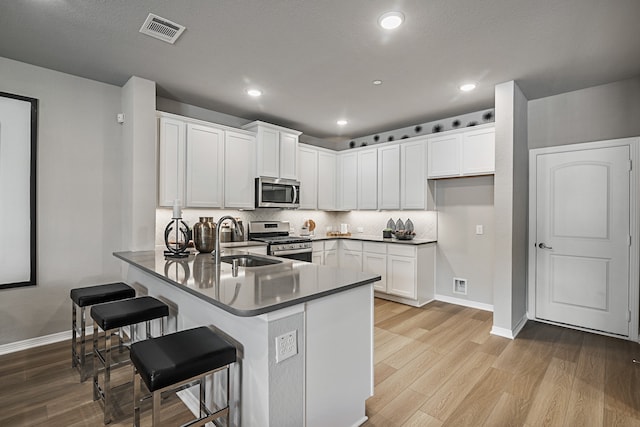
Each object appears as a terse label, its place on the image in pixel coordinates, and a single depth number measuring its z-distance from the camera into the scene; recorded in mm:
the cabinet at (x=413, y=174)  4547
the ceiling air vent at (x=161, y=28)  2277
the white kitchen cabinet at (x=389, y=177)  4841
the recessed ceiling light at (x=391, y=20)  2172
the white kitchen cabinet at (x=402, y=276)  4332
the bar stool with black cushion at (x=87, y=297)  2434
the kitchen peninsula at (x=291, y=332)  1492
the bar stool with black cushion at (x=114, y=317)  1977
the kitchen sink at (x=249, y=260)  2682
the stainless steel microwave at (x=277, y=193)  4410
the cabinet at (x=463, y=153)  3938
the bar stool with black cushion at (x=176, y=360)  1360
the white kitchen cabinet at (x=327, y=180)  5398
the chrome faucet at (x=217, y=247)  2276
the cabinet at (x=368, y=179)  5113
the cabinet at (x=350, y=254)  4984
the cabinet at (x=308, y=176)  5105
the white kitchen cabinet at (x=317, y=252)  4863
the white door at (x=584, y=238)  3289
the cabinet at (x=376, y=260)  4661
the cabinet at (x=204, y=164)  3604
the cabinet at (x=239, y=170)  4152
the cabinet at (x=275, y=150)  4391
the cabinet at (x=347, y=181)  5410
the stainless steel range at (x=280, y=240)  4238
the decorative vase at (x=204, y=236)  2934
